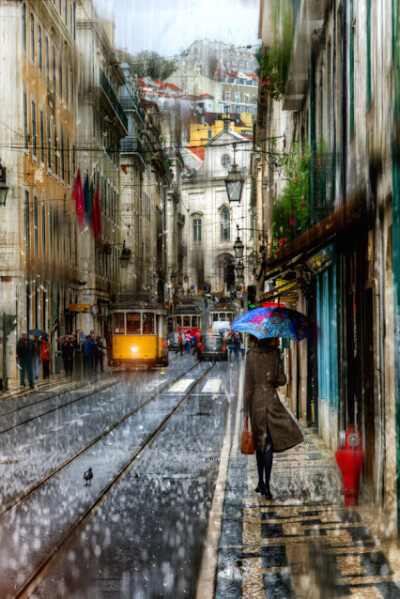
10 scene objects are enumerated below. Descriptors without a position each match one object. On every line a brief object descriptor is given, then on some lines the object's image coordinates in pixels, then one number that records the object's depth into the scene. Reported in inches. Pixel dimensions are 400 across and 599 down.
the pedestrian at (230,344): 2007.9
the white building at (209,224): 4028.1
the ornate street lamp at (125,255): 1967.2
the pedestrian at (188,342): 2718.0
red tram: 2972.4
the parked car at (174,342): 2620.6
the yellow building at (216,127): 4053.6
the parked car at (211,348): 1886.1
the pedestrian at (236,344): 2052.7
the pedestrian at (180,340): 2535.7
